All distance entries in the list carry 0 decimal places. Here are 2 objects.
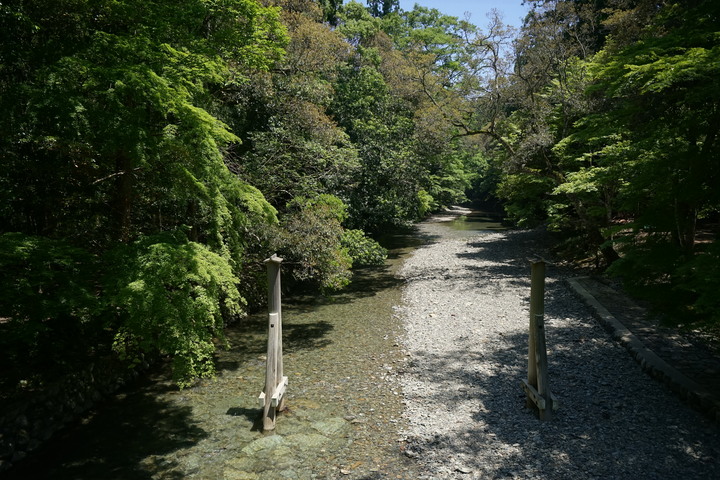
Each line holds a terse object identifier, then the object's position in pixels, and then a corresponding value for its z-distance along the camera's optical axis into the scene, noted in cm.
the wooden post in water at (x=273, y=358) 665
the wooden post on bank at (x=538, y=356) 641
